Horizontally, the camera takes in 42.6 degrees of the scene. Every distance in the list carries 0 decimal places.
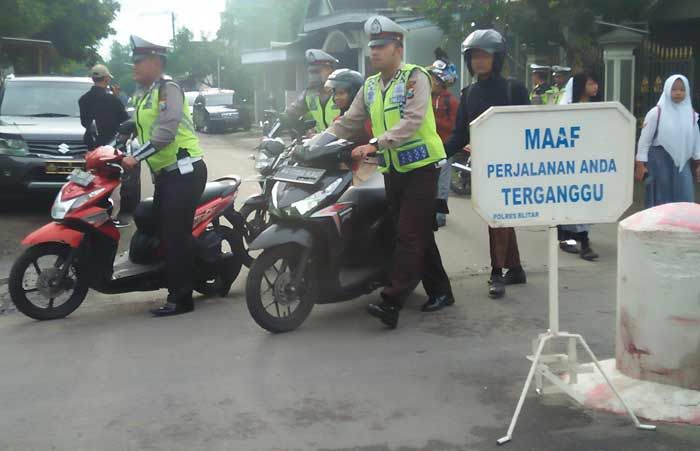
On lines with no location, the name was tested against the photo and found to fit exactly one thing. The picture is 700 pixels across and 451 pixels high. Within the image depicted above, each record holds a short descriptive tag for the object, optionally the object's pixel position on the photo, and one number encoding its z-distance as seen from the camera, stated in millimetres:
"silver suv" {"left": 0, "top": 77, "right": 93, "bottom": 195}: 11086
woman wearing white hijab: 8219
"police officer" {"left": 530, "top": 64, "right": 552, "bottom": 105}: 13156
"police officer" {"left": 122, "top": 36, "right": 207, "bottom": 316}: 6418
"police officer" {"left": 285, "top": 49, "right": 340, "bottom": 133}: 9070
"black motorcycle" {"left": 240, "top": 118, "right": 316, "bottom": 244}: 8539
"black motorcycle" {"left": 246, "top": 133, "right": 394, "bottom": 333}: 5840
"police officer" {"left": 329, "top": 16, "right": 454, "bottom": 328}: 5777
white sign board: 4340
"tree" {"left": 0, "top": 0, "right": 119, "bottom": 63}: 31009
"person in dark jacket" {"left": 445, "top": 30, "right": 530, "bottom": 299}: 6535
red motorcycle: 6352
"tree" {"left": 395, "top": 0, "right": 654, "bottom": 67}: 13609
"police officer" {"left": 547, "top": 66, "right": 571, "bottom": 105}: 12723
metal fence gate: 14594
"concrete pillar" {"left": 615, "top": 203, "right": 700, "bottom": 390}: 4395
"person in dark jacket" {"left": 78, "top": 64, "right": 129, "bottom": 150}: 11492
